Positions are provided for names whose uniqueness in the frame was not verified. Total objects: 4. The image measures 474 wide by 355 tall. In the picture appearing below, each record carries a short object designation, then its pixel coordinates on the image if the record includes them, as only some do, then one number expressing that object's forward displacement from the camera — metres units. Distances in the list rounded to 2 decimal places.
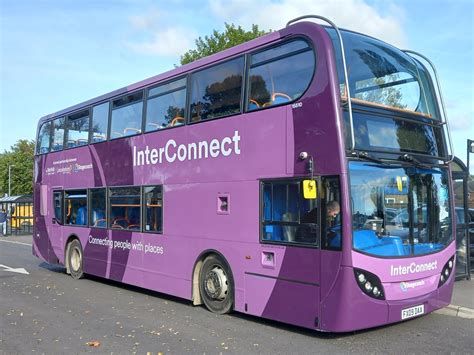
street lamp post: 63.35
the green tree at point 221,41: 25.72
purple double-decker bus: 6.12
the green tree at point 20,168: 66.81
